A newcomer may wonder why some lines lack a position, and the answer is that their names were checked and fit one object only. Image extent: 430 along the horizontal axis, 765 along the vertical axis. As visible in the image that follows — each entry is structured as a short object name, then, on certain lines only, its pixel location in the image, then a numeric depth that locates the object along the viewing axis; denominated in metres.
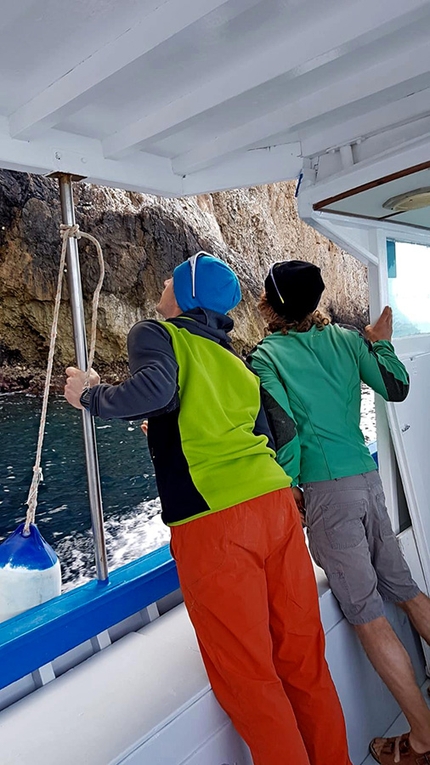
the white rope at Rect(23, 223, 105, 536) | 1.14
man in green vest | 0.87
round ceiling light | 1.31
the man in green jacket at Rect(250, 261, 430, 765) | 1.18
